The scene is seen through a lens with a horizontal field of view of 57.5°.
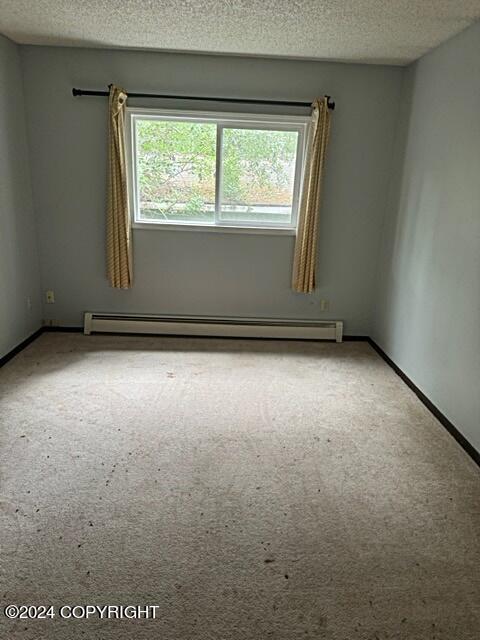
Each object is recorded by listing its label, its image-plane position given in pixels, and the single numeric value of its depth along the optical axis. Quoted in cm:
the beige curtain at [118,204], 362
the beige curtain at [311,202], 369
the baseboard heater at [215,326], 412
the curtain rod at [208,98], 363
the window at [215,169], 381
